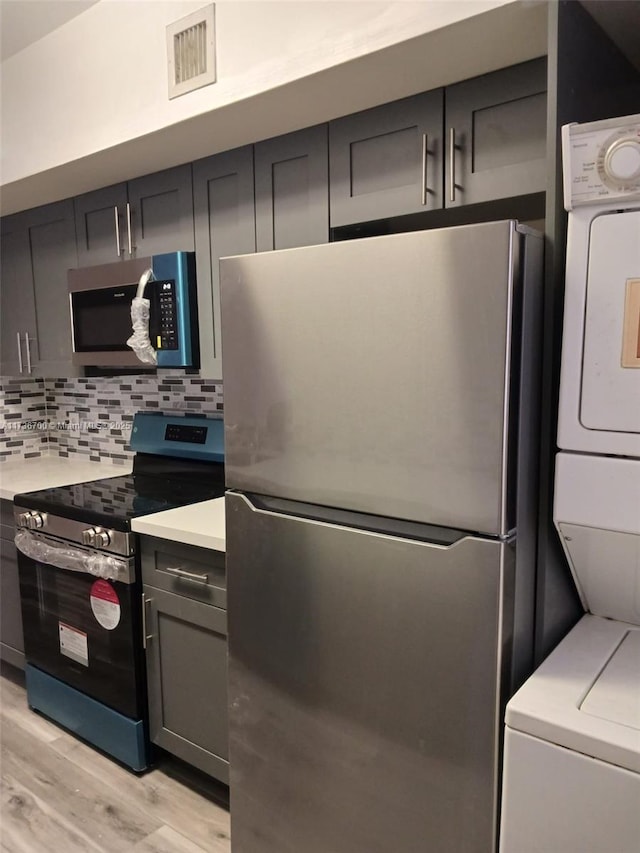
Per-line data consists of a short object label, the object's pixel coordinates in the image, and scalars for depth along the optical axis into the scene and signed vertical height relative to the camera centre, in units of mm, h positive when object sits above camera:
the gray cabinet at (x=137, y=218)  2209 +483
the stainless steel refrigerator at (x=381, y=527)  1106 -357
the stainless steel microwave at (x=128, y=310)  2178 +137
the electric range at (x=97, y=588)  2080 -833
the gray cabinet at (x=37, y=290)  2729 +267
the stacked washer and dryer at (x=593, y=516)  963 -306
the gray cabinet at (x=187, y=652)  1874 -937
